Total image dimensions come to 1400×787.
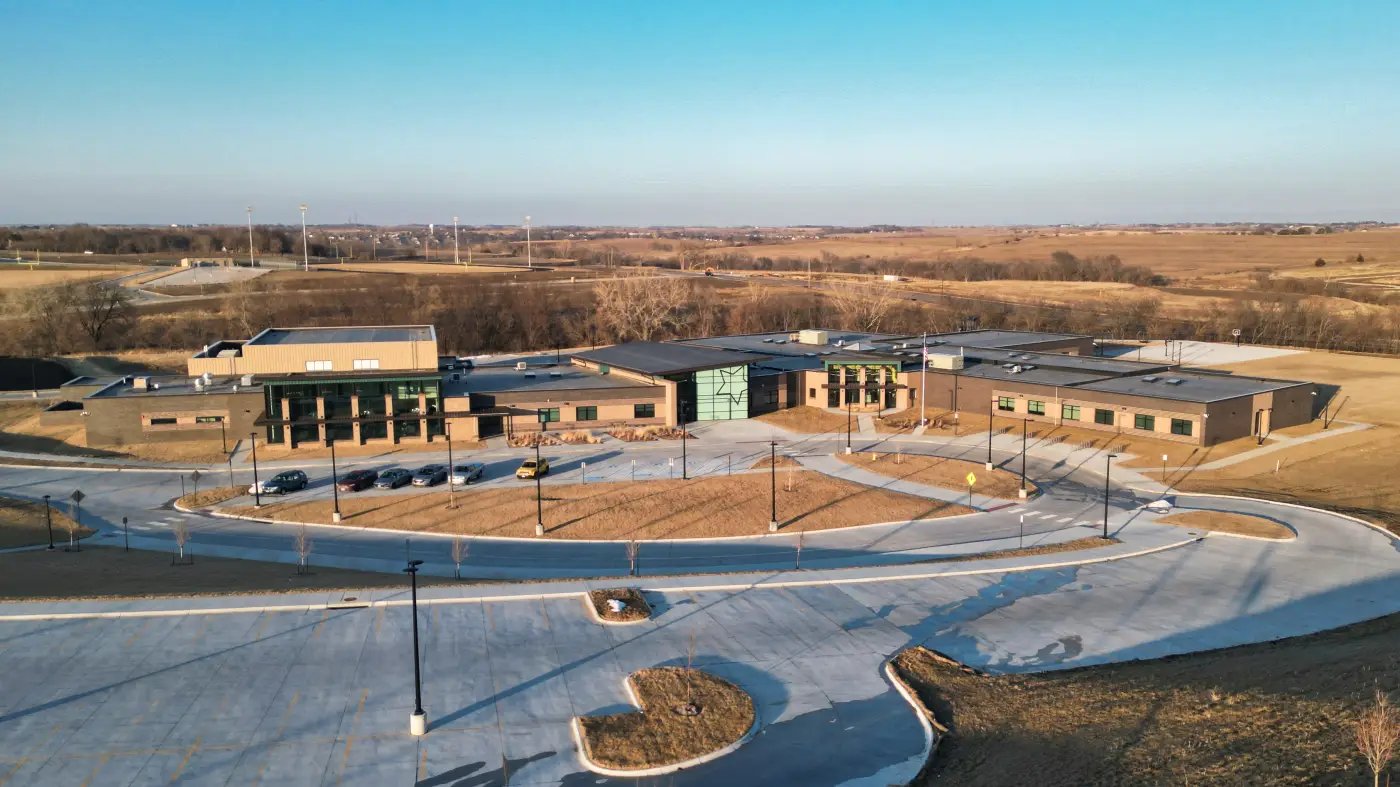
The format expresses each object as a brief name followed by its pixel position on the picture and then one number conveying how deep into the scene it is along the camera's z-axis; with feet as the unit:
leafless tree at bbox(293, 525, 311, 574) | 114.83
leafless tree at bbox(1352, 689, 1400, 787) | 51.19
